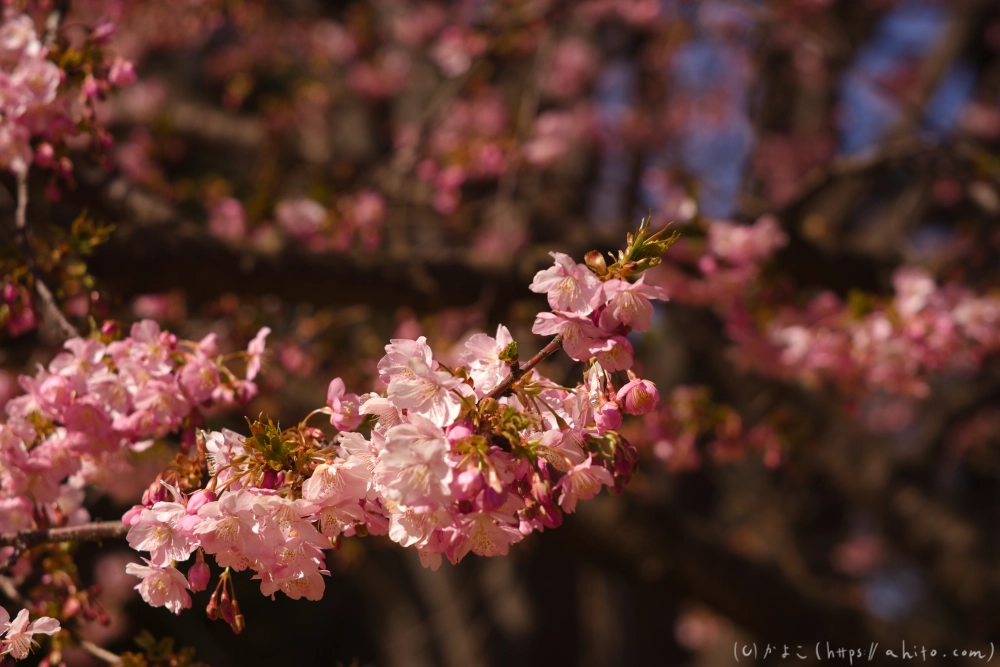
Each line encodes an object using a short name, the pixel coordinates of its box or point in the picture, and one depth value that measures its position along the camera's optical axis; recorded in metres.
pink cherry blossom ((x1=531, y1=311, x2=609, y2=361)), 1.31
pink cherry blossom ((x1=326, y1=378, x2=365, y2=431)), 1.33
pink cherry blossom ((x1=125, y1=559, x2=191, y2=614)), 1.32
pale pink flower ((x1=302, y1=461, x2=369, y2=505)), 1.29
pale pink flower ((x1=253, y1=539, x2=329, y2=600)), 1.30
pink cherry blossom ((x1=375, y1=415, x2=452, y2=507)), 1.26
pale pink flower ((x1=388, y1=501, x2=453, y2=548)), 1.28
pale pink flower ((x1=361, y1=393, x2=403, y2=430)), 1.30
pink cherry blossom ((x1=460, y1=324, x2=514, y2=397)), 1.30
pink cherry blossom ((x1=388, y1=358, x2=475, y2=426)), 1.28
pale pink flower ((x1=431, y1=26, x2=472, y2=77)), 3.36
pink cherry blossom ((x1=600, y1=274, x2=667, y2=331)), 1.31
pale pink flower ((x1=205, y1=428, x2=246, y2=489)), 1.32
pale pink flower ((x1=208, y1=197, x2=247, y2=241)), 2.40
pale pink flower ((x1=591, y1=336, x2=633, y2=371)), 1.31
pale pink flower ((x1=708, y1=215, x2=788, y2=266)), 1.92
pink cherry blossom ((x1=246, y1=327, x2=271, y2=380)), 1.44
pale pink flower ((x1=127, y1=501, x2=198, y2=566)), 1.31
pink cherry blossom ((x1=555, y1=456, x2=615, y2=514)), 1.30
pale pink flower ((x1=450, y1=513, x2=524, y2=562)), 1.29
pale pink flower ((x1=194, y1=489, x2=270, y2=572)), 1.29
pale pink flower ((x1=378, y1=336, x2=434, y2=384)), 1.30
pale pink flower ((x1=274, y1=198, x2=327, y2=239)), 2.28
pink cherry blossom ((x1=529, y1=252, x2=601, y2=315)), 1.30
